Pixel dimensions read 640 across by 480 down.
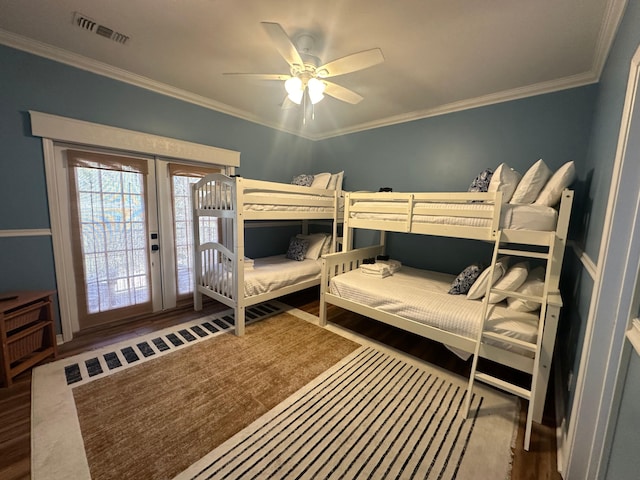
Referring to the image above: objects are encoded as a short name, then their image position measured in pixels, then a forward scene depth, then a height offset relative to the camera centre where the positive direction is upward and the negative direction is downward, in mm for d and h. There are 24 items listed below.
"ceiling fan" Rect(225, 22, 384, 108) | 1677 +1040
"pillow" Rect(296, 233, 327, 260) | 3912 -559
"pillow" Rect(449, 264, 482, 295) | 2467 -659
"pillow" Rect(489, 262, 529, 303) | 1978 -510
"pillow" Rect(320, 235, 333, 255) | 3967 -577
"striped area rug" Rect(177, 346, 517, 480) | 1356 -1367
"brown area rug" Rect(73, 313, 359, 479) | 1412 -1369
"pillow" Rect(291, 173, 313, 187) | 3979 +439
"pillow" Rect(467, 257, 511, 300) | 2150 -601
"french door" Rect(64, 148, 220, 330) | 2604 -342
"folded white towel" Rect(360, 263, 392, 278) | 2938 -686
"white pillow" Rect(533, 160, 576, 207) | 1949 +239
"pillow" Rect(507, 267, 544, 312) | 1950 -590
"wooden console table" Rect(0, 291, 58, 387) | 1865 -1051
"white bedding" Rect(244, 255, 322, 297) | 2822 -796
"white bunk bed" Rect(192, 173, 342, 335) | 2631 -384
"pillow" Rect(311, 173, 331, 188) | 3798 +426
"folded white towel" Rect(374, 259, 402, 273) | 3145 -665
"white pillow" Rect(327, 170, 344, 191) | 3815 +407
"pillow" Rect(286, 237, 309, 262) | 3876 -640
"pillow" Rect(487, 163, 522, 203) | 2158 +279
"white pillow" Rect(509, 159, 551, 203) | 2051 +262
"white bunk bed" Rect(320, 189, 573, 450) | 1700 -764
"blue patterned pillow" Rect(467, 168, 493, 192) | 2378 +299
